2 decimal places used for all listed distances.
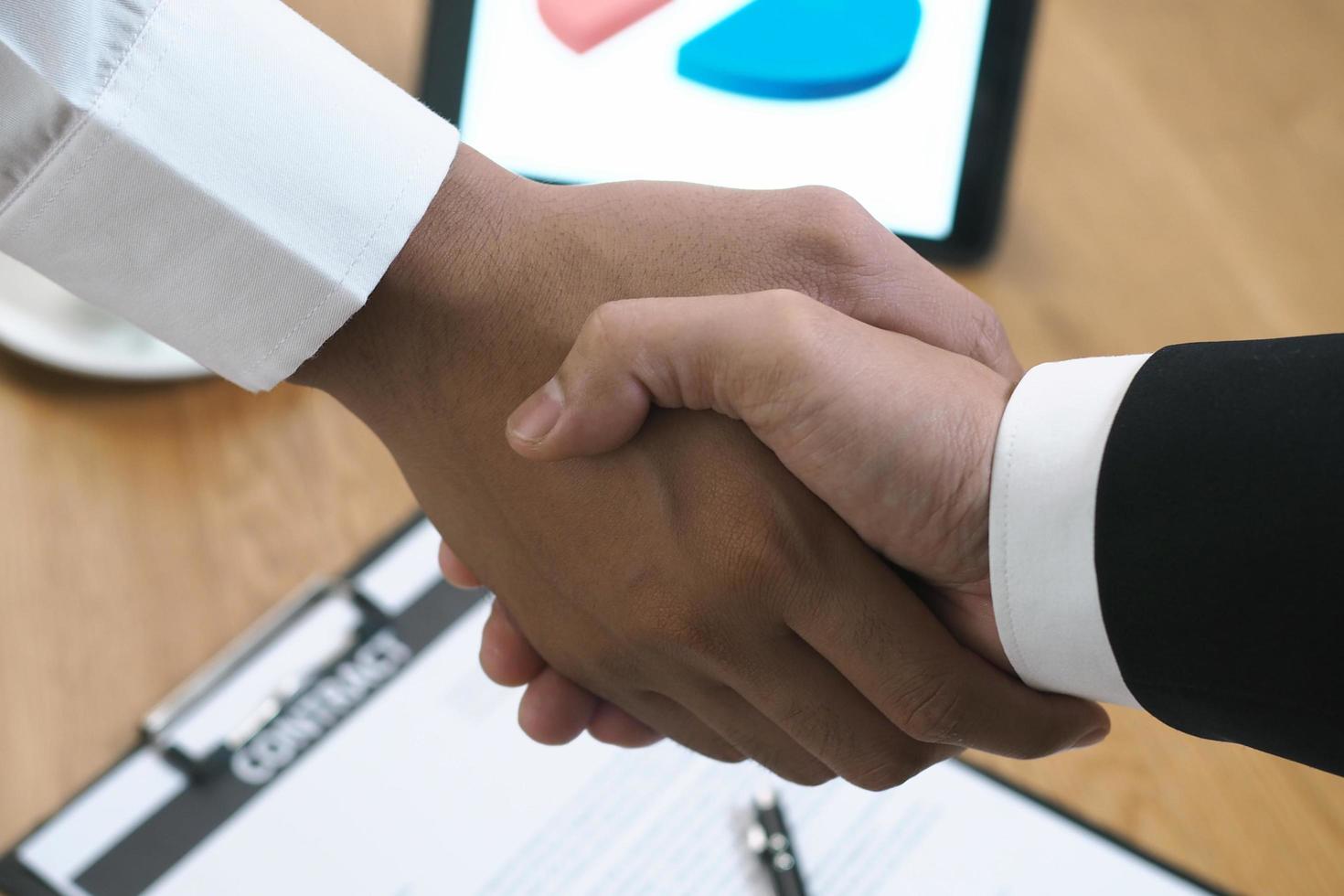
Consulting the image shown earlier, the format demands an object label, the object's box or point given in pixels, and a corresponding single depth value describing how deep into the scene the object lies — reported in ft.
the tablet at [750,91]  2.57
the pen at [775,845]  2.12
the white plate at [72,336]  2.51
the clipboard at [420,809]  2.10
